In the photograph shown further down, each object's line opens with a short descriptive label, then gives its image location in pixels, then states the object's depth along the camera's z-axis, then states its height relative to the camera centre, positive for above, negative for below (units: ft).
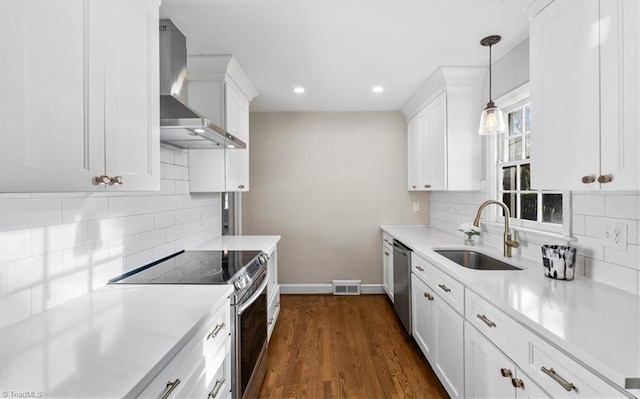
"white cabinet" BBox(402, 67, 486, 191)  9.33 +2.21
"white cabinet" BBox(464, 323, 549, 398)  4.17 -2.64
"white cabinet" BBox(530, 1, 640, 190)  3.76 +1.41
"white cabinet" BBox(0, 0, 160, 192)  2.64 +1.07
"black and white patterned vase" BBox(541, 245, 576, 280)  5.39 -1.12
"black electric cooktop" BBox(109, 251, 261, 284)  5.41 -1.40
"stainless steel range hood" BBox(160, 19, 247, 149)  5.71 +2.05
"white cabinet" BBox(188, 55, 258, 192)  8.53 +2.64
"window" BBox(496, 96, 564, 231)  7.15 +0.46
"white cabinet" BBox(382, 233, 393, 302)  12.01 -2.67
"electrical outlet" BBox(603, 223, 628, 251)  4.91 -0.62
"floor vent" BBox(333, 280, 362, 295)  13.60 -3.87
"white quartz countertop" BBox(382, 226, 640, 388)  3.02 -1.48
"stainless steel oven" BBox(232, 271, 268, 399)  5.45 -2.81
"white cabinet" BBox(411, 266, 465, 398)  6.12 -3.11
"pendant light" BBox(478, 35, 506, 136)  7.09 +1.74
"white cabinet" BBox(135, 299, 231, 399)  3.15 -2.04
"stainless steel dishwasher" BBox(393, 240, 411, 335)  9.45 -2.73
